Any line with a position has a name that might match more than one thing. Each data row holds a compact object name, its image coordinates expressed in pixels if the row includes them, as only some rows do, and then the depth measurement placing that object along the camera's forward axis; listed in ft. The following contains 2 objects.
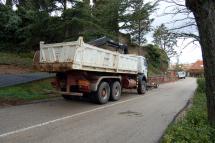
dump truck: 25.42
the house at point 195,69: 230.47
